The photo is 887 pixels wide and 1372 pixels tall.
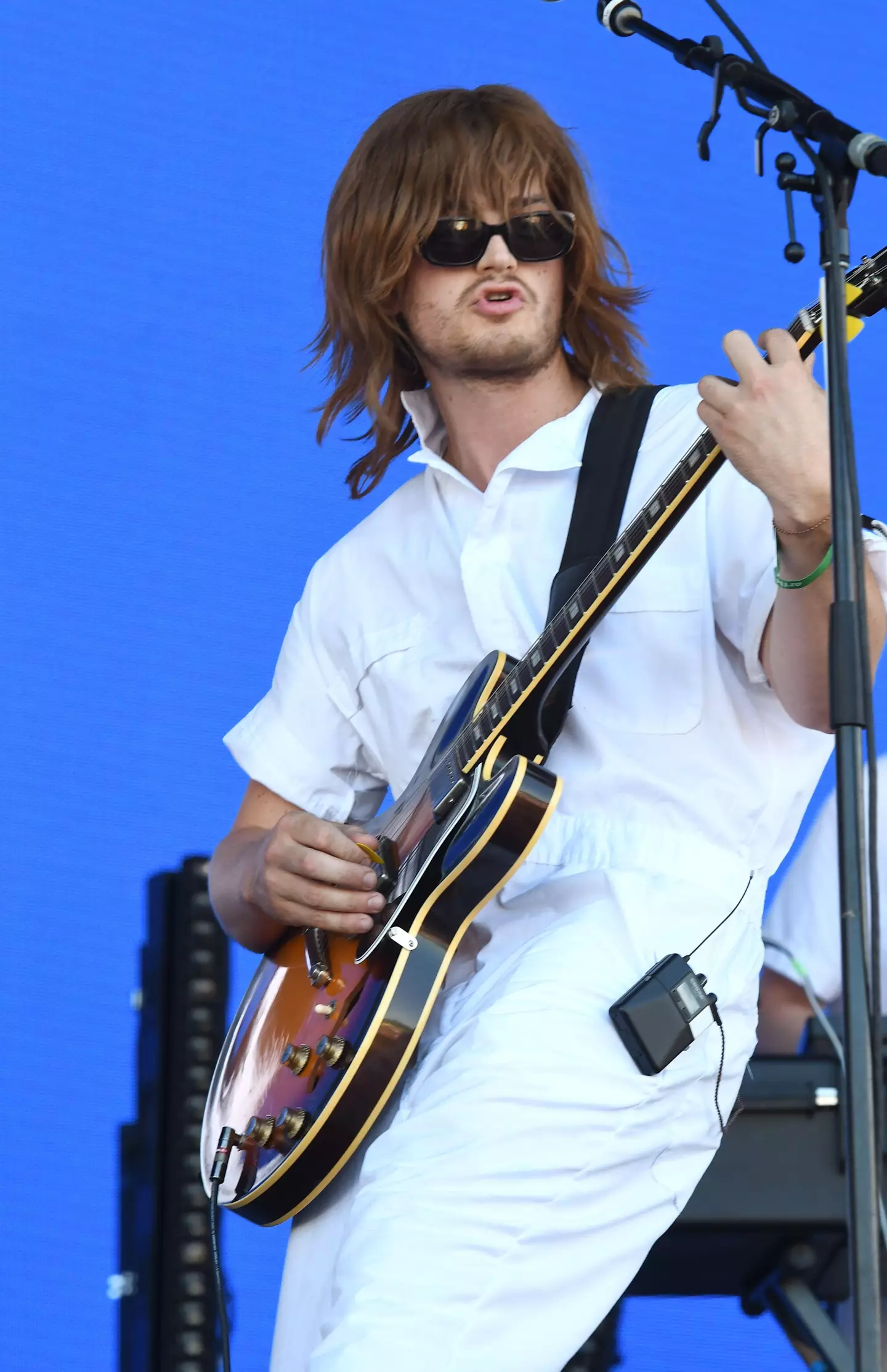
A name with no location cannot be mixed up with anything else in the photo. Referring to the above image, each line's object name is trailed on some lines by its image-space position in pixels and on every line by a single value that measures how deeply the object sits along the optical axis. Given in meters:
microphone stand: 5.90
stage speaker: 6.69
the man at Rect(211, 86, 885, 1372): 6.27
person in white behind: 6.62
